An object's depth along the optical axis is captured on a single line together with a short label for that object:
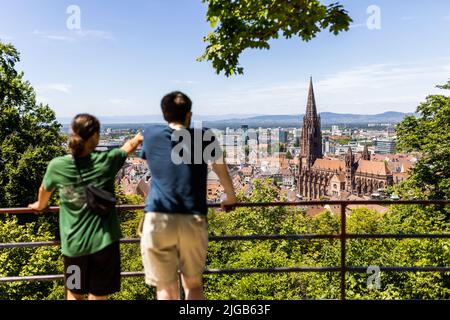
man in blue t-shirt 2.48
